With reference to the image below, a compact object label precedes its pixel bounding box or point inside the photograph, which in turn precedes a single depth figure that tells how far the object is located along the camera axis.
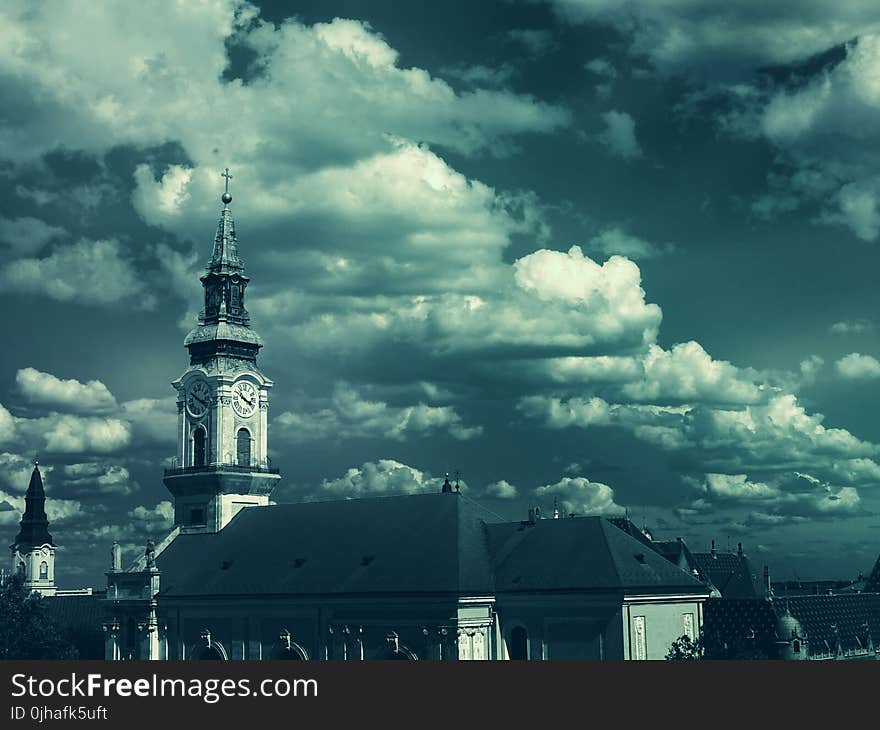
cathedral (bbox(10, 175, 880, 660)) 82.31
